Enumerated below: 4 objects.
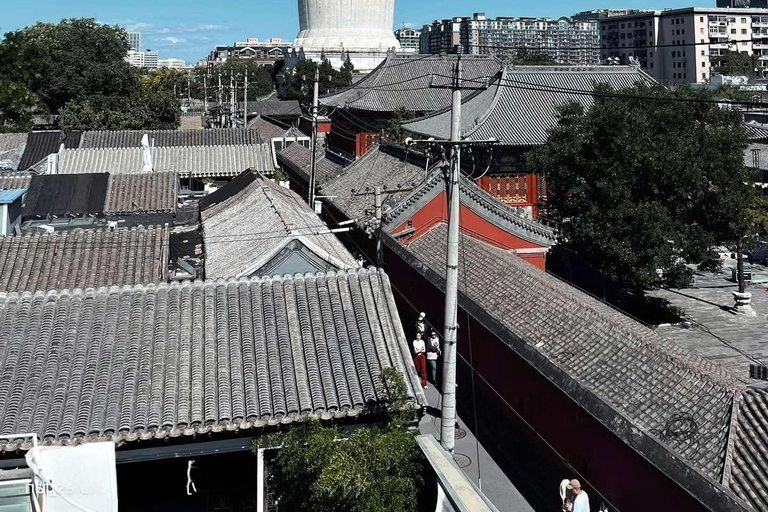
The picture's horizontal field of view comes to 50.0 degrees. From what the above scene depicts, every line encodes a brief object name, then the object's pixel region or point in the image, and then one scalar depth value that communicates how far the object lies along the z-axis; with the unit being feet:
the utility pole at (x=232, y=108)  166.84
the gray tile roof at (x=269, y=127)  153.19
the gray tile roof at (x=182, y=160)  89.04
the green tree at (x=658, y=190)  63.77
